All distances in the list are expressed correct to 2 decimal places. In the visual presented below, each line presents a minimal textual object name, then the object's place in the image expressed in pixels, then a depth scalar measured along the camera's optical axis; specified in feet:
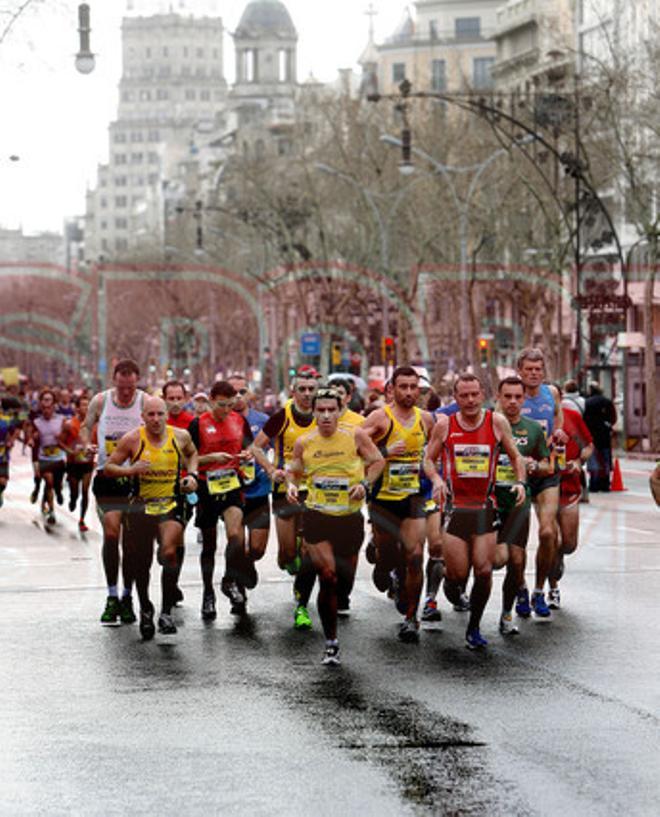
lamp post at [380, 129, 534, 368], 190.70
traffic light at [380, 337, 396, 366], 203.92
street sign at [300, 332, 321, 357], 260.62
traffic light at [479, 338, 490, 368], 197.47
